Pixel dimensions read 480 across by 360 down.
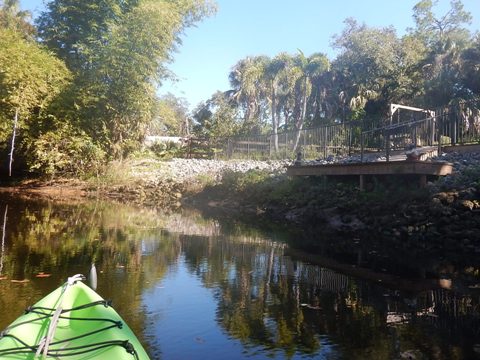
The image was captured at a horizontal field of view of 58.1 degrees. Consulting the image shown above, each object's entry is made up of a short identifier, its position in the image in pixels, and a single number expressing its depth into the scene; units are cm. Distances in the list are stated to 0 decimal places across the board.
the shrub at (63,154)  2034
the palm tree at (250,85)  3344
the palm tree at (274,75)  3206
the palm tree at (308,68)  3180
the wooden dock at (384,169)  1091
